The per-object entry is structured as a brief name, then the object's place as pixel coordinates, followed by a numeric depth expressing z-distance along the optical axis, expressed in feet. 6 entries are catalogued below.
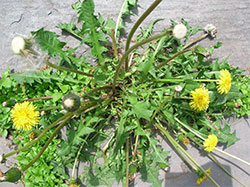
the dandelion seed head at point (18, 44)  0.98
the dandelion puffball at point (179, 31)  0.94
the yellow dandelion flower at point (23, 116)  1.17
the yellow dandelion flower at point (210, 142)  1.32
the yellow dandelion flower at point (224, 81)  1.24
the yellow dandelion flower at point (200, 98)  1.24
